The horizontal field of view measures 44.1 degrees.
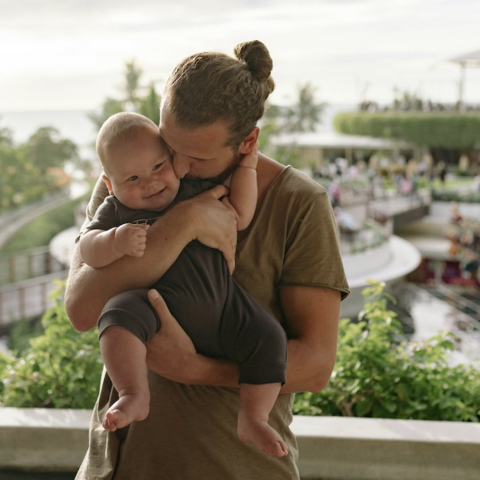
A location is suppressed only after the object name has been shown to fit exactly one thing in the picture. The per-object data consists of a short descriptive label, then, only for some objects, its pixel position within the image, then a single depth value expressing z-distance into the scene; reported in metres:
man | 1.07
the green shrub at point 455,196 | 21.00
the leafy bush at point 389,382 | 2.04
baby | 1.04
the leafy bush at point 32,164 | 28.62
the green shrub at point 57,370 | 2.11
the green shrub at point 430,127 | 31.84
